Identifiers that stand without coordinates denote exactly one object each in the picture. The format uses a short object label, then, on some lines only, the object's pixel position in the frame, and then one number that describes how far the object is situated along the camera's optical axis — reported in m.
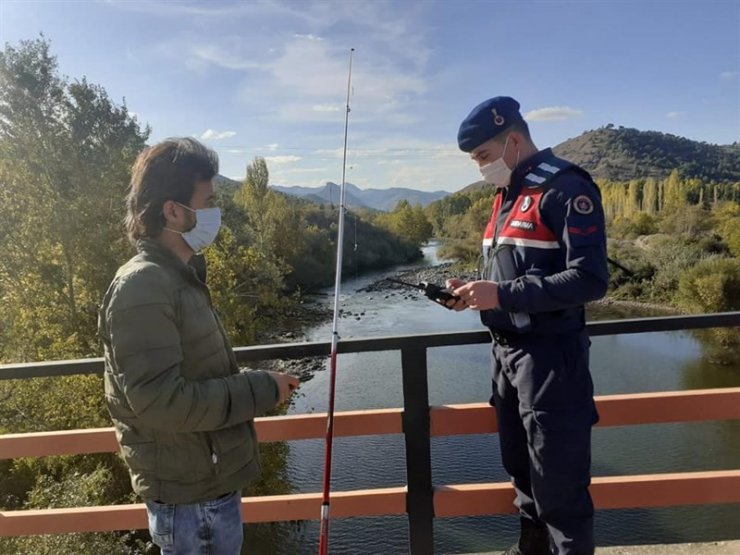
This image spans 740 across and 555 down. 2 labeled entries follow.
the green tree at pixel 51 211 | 15.36
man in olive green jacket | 1.29
